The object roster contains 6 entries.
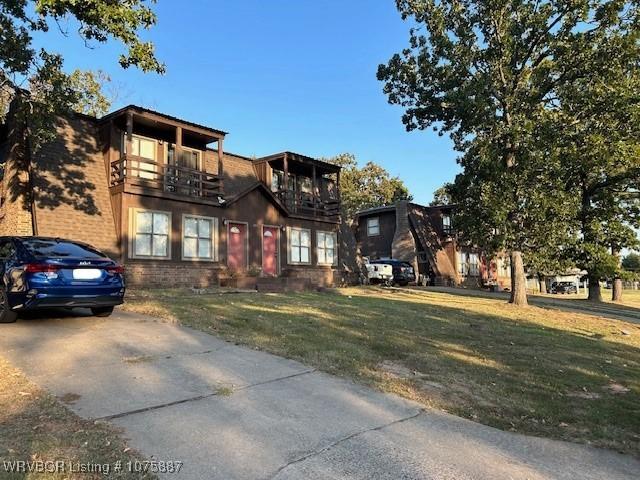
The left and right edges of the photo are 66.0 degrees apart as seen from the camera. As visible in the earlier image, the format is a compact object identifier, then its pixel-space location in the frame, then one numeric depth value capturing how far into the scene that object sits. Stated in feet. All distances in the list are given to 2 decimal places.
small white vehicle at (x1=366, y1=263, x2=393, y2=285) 94.48
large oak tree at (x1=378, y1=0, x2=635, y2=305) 55.98
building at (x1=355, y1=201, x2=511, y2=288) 116.37
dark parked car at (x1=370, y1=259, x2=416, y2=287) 99.32
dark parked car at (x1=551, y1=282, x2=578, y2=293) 175.99
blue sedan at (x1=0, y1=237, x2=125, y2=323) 26.53
